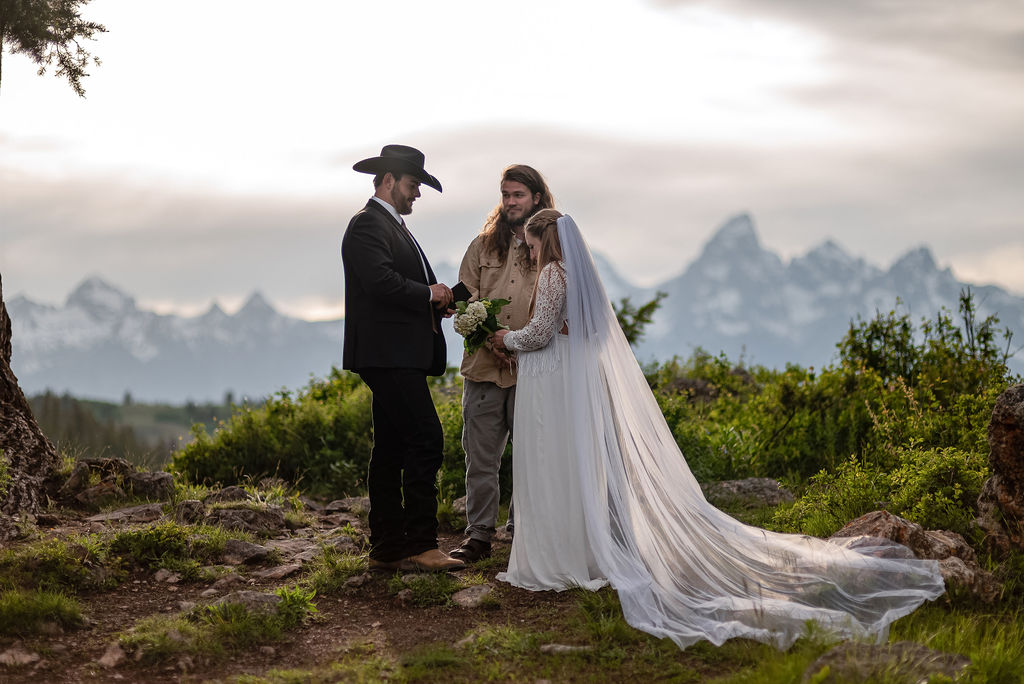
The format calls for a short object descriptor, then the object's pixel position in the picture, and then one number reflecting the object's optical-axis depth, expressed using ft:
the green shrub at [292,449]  34.73
